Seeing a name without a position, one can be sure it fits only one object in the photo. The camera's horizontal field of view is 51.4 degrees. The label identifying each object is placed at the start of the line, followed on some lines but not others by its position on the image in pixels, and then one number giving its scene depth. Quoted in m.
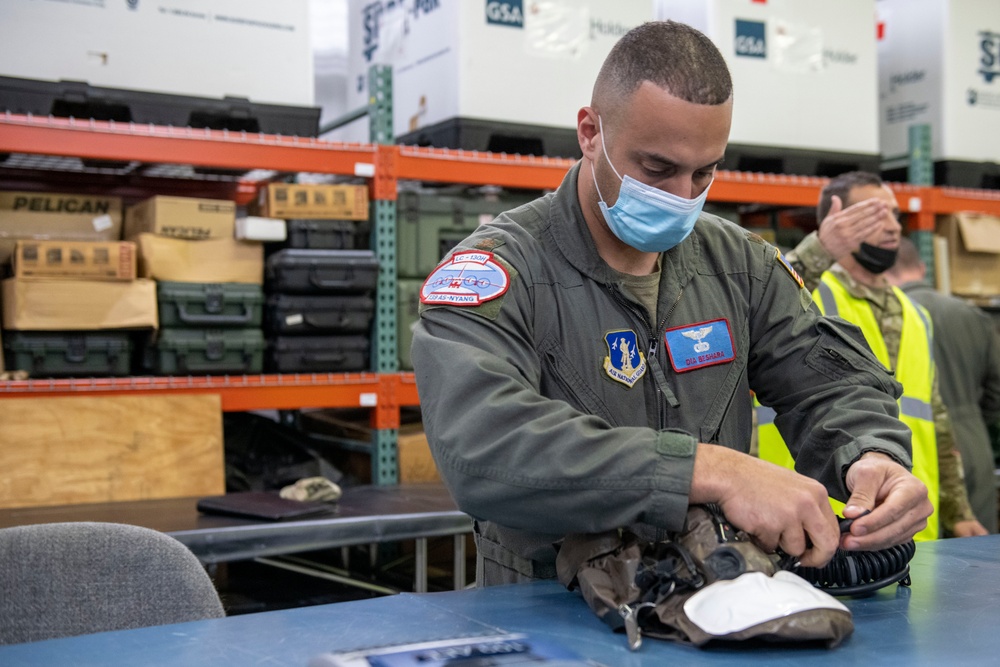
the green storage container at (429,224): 4.12
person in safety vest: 3.01
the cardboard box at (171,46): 3.60
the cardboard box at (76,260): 3.54
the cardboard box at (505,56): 4.09
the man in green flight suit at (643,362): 1.27
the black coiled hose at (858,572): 1.45
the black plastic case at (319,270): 3.88
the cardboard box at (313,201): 3.89
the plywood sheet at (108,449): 3.42
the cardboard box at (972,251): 5.06
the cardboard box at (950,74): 5.10
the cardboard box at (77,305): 3.53
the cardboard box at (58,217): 3.88
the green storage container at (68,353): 3.58
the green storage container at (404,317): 4.08
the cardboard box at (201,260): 3.76
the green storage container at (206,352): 3.75
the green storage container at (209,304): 3.75
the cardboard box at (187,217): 3.80
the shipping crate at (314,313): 3.92
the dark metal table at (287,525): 2.94
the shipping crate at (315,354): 3.94
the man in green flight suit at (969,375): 3.95
